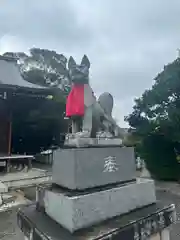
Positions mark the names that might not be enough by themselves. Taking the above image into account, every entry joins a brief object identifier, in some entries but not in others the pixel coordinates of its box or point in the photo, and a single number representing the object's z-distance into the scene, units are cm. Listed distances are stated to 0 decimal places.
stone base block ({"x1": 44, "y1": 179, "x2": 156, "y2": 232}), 184
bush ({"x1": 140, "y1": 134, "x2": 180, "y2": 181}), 952
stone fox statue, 245
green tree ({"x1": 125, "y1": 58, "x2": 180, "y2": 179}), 861
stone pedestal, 205
